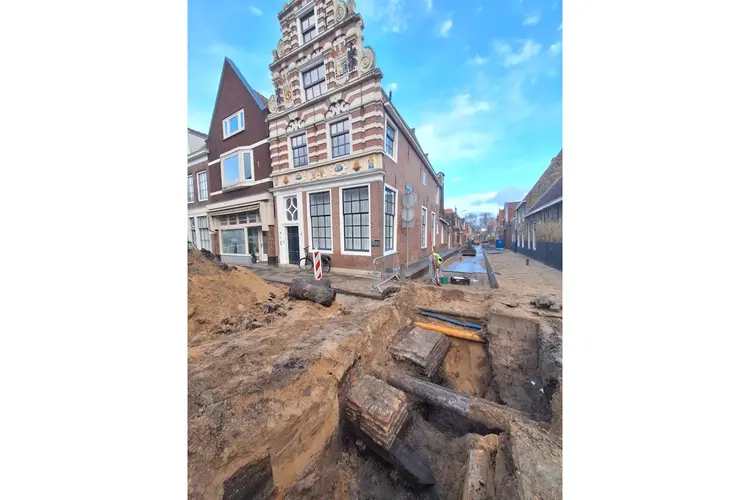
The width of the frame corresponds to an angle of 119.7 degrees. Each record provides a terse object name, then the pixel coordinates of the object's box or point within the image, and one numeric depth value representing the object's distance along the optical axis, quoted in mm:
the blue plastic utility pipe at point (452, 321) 4621
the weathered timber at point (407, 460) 2350
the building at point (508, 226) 21008
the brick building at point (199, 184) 10242
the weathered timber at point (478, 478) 1714
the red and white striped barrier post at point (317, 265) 6004
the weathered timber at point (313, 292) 4621
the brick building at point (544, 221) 9188
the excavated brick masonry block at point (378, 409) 2383
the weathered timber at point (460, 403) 2471
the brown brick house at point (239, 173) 9469
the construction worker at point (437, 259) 6613
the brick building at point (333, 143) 7117
